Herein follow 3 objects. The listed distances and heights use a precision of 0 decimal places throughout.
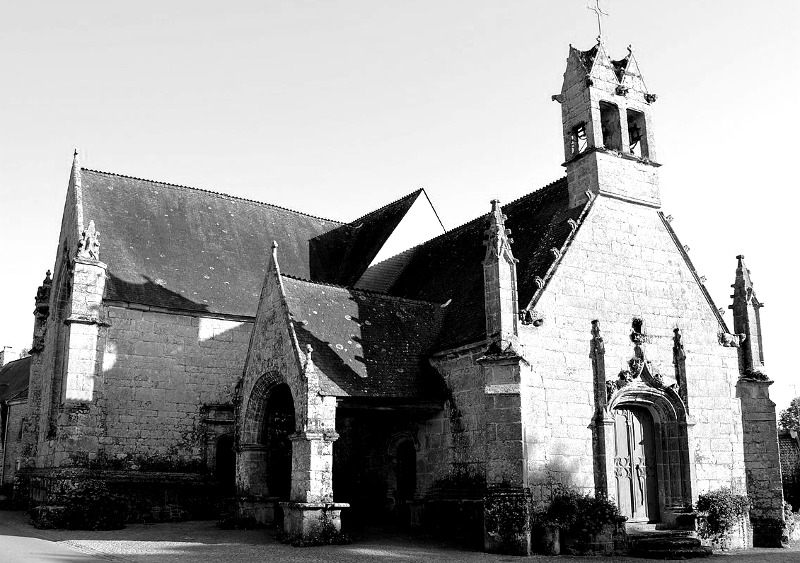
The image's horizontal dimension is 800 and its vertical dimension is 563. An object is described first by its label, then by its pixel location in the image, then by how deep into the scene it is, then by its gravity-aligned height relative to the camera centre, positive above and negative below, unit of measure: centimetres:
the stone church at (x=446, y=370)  1627 +190
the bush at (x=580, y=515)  1525 -126
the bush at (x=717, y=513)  1691 -135
